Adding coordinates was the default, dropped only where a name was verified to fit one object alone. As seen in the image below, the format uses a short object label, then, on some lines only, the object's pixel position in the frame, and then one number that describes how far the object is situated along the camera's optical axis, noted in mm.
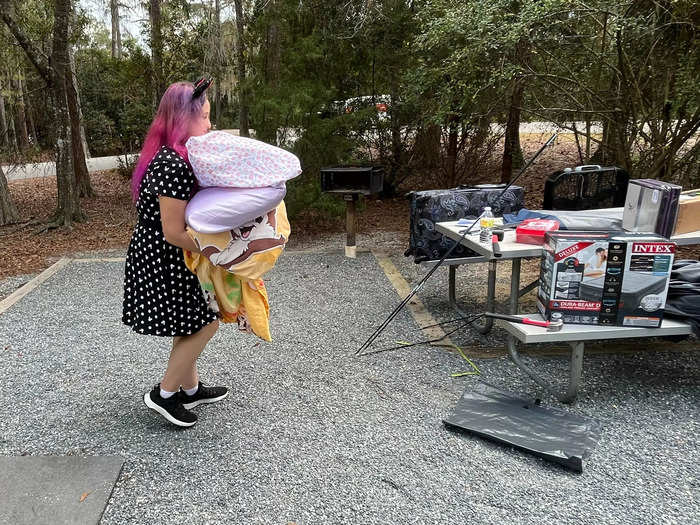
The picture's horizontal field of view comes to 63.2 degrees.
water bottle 3271
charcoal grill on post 5973
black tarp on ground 2463
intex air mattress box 2723
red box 3215
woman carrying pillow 2211
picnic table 2775
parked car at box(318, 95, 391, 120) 7504
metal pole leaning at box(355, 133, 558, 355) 3488
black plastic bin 4031
